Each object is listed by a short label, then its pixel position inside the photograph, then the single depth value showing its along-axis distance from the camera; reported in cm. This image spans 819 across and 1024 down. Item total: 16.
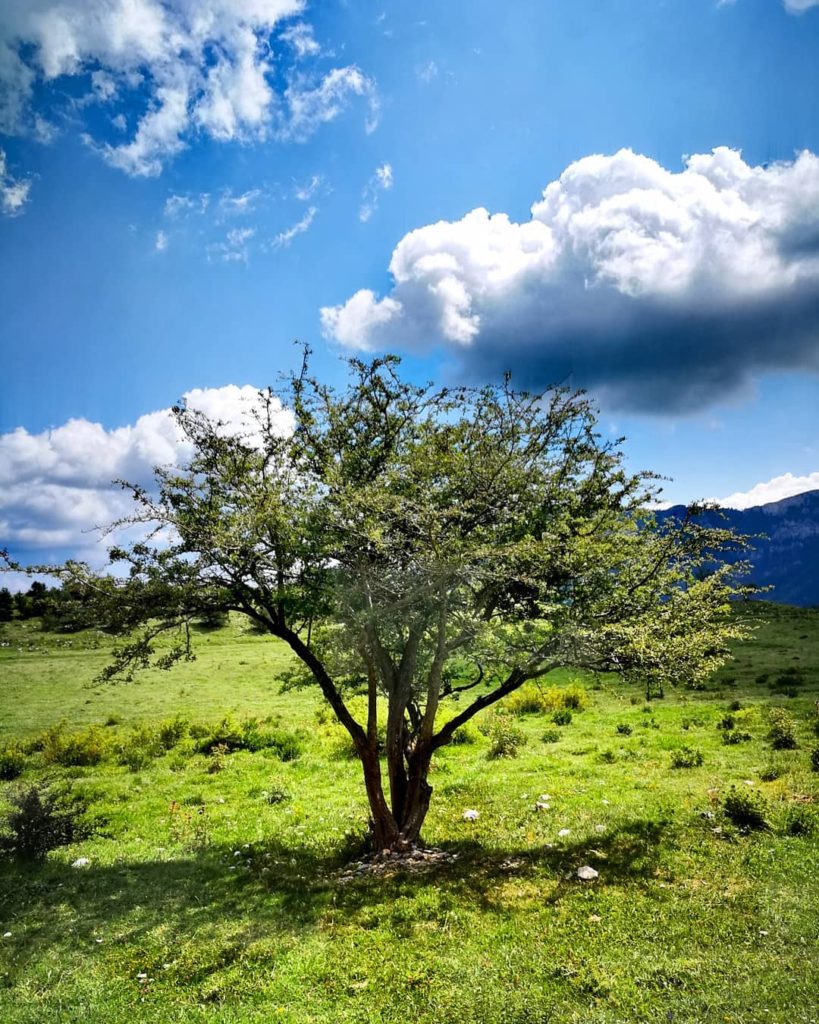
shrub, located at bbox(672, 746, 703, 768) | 2109
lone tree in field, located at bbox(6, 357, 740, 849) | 1341
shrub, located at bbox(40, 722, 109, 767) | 2978
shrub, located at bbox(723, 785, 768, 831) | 1427
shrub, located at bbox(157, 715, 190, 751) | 3212
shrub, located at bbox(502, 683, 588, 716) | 3634
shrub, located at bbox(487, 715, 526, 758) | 2580
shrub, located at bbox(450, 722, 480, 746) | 2880
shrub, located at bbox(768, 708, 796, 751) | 2183
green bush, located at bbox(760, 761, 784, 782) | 1827
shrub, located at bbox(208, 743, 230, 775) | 2673
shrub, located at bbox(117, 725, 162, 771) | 2892
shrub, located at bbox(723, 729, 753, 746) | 2357
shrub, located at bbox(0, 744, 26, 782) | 2776
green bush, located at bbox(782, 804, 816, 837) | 1358
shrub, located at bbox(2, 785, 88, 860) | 1705
